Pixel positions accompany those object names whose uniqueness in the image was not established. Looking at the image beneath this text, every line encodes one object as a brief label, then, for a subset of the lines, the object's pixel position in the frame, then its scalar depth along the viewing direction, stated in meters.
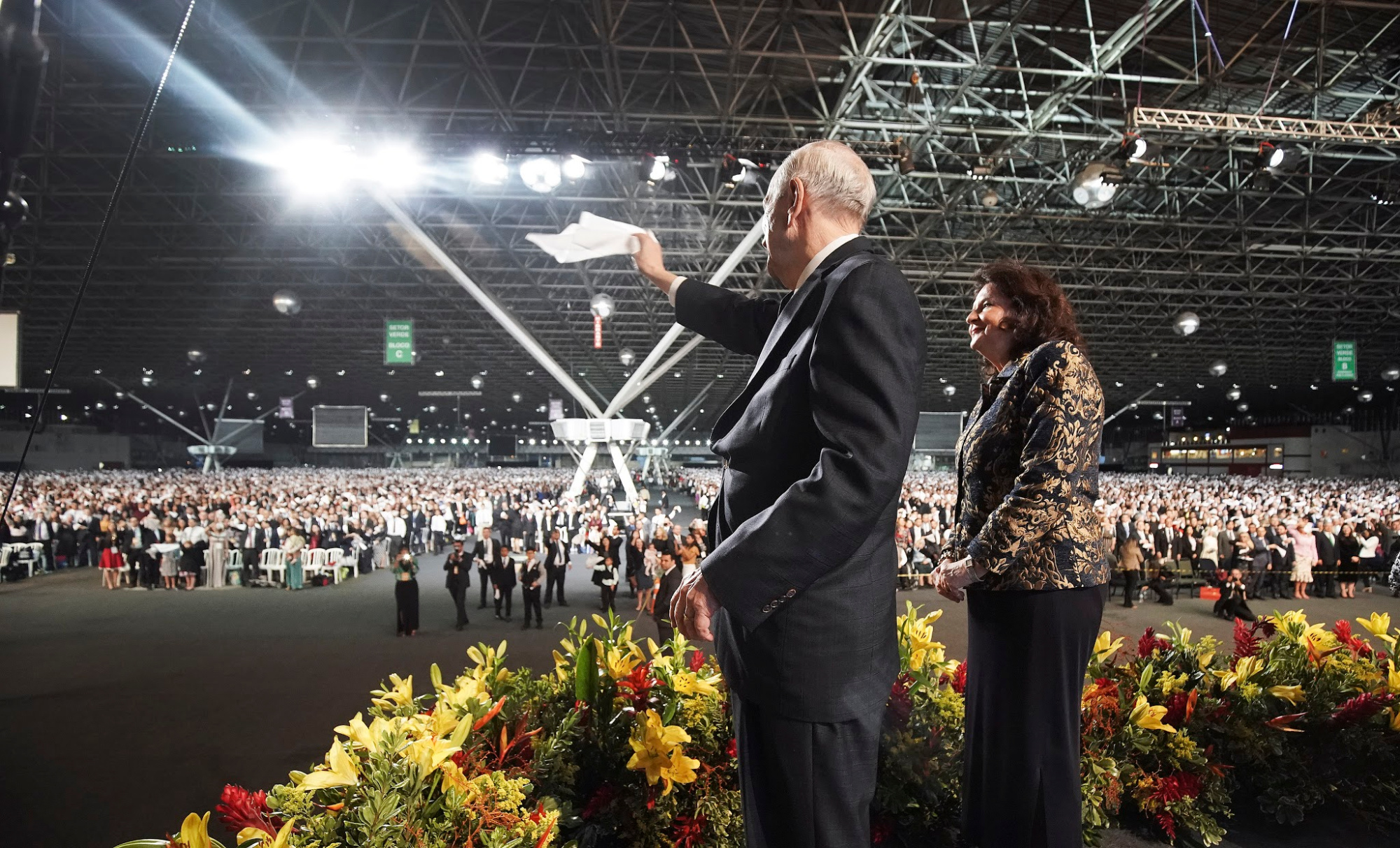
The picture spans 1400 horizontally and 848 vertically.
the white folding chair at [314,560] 11.88
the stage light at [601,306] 12.92
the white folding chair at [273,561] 11.70
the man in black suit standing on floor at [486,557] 9.57
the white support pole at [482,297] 10.42
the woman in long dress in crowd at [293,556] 11.41
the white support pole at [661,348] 11.69
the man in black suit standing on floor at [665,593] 6.02
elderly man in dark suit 1.05
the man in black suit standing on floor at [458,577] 8.52
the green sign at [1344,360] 16.94
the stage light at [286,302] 14.35
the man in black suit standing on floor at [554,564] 9.96
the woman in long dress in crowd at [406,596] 7.97
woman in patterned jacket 1.59
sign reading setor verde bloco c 14.84
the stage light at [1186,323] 13.25
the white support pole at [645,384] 17.05
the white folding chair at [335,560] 12.02
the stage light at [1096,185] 9.36
